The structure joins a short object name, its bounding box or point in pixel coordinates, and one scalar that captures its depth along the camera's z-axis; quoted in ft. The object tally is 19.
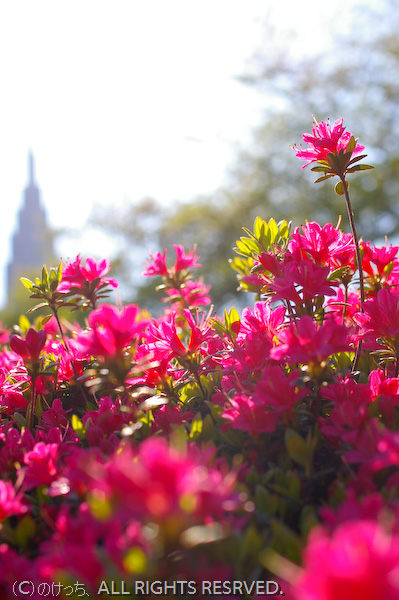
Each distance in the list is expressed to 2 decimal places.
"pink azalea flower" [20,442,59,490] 2.43
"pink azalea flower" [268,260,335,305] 2.65
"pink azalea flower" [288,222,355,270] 2.75
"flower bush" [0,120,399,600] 1.93
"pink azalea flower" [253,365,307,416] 2.45
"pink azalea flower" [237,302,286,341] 2.72
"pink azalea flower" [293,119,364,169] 2.73
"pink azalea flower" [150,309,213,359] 2.68
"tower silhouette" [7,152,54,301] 156.22
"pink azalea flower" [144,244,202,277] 3.24
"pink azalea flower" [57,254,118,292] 2.93
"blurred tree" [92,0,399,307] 44.45
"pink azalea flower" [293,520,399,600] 1.54
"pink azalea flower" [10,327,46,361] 2.66
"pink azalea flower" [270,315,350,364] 2.42
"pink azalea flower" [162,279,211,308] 3.27
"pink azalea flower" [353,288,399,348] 2.65
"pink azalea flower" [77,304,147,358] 2.34
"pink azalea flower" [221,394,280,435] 2.46
